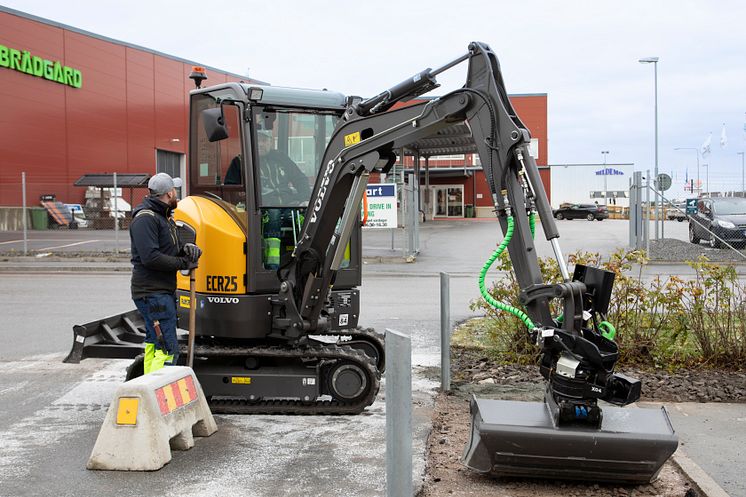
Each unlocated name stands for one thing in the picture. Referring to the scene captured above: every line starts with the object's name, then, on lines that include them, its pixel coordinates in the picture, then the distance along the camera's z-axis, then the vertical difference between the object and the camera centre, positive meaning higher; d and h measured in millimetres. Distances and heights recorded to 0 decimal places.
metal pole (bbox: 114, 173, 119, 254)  24094 -612
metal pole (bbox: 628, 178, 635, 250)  24750 -62
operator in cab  7176 +296
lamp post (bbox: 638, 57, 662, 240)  36444 +6878
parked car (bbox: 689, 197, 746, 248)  24297 +13
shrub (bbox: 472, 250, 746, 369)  8125 -1042
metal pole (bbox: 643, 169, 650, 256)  22438 +140
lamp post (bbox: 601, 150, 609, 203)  63125 +2445
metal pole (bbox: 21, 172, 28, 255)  23859 -572
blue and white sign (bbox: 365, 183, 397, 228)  21953 +350
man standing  6762 -347
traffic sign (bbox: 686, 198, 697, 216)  29689 +576
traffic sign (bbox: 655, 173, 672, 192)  25062 +1240
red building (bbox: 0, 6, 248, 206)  37531 +6378
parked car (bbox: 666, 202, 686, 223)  53806 +368
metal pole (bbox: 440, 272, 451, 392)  7727 -1149
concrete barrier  5645 -1483
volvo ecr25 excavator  5539 -46
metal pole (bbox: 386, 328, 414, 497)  3176 -788
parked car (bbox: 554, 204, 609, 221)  54788 +671
